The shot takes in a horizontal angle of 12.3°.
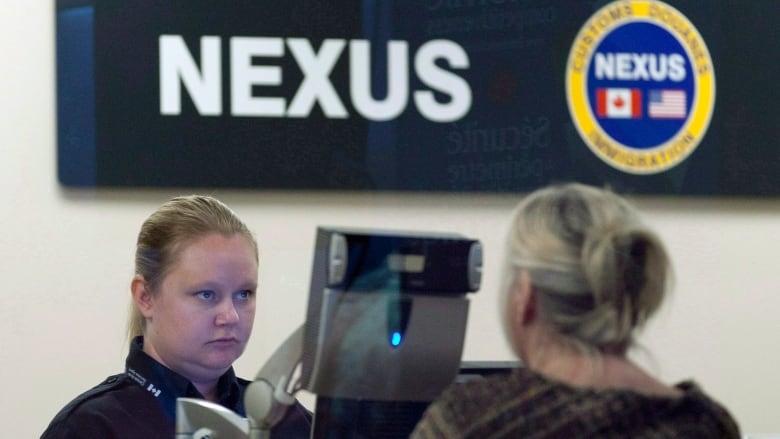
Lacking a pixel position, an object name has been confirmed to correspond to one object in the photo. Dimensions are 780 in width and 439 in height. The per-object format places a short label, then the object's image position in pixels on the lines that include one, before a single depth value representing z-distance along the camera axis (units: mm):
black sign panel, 5488
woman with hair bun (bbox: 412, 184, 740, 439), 4298
